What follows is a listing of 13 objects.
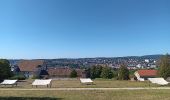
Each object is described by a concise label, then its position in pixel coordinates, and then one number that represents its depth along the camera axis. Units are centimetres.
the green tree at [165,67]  2669
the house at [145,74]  3625
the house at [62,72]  3562
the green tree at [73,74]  3338
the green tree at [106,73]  3234
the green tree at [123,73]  3028
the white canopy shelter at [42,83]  1940
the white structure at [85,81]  2159
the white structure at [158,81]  1949
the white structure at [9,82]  2080
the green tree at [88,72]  3536
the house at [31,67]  4027
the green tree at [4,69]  2607
